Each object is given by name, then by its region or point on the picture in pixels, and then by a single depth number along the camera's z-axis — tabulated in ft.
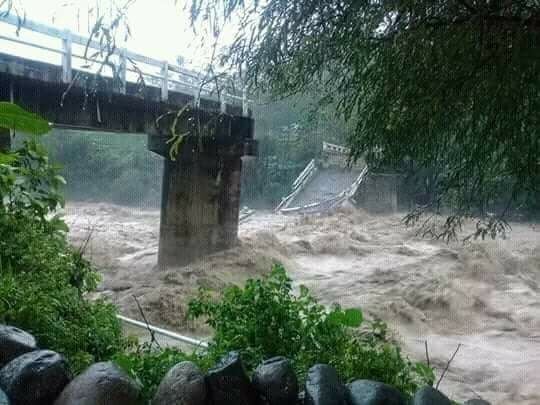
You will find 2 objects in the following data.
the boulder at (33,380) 3.94
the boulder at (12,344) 4.27
